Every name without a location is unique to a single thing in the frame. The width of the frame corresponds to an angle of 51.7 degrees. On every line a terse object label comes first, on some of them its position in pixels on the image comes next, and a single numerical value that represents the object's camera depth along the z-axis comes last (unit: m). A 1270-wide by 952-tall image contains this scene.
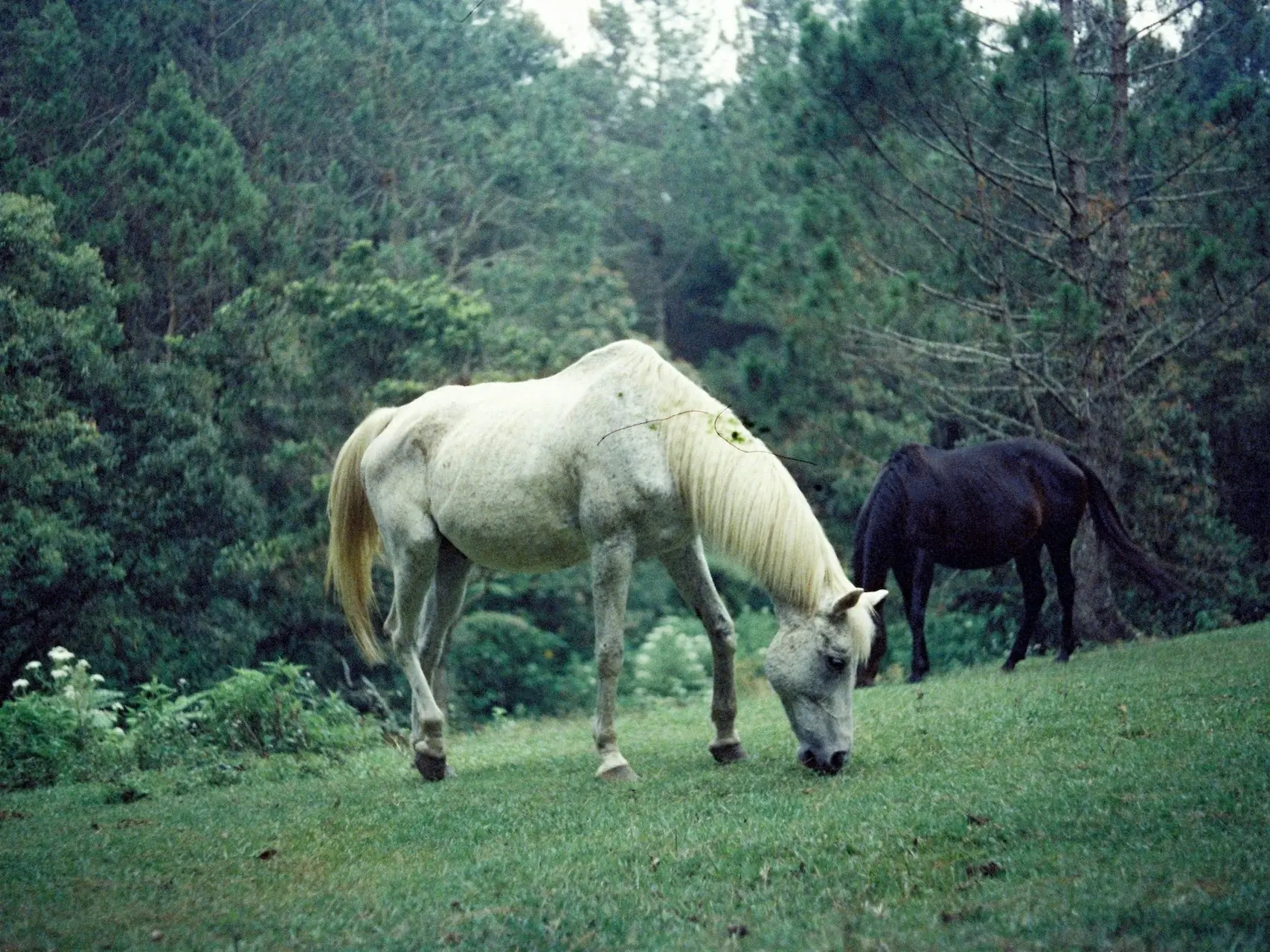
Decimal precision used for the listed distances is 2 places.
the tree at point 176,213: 19.98
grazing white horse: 6.95
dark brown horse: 11.20
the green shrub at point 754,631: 20.16
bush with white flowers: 9.17
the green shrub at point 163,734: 9.35
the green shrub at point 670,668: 17.12
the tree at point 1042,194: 13.59
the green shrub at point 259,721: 9.56
